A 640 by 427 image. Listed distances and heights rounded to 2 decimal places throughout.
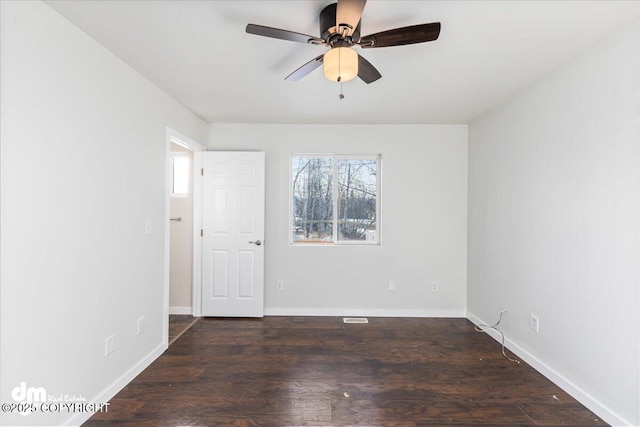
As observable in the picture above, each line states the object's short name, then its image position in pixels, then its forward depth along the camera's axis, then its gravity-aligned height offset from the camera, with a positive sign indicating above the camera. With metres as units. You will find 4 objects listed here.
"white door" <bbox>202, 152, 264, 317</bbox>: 3.52 -0.24
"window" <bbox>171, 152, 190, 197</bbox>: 3.66 +0.51
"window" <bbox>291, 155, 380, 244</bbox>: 3.79 +0.23
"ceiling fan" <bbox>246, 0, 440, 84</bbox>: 1.48 +0.97
